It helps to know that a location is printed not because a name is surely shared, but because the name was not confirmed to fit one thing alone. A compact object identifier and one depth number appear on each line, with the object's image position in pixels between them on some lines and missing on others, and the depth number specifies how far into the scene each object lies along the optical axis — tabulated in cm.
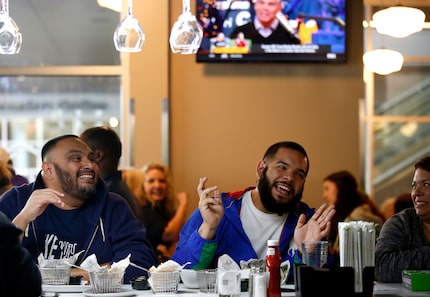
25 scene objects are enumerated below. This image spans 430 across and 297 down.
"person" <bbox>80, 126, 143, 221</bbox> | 537
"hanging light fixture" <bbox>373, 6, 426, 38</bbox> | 731
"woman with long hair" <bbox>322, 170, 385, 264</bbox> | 669
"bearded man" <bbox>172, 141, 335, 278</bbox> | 413
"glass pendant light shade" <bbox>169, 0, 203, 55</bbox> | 417
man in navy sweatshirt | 430
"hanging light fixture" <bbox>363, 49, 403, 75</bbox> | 786
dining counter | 355
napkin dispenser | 319
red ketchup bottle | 345
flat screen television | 725
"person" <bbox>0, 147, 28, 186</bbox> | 606
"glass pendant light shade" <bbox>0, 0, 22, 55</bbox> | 417
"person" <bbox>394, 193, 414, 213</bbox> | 660
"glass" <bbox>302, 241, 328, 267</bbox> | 344
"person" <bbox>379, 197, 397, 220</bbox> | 769
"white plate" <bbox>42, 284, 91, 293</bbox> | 362
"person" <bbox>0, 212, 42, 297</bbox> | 266
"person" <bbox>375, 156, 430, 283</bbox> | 419
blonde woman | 674
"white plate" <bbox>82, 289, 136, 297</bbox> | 349
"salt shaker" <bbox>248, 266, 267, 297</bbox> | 340
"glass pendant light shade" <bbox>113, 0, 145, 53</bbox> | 422
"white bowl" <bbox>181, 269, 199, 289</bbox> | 376
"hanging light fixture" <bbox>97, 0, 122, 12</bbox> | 765
